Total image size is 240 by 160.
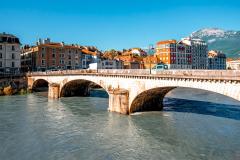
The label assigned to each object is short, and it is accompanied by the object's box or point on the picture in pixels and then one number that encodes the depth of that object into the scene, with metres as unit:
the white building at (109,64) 119.28
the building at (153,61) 126.22
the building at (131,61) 127.62
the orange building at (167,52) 127.46
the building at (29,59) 102.38
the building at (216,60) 170.86
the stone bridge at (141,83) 27.06
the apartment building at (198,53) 146.25
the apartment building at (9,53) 88.38
